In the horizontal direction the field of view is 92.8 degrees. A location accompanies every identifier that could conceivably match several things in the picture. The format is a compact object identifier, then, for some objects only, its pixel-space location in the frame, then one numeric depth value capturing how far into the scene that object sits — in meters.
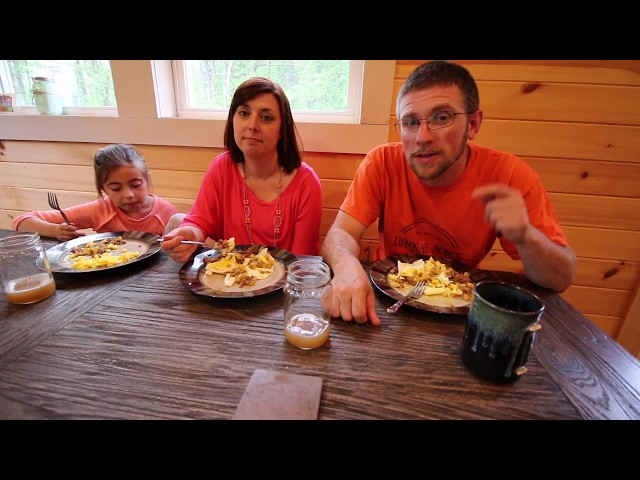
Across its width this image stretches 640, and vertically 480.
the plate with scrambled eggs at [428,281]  0.78
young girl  1.51
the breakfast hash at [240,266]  0.86
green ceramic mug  0.52
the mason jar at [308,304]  0.66
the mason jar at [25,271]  0.77
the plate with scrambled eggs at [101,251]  0.94
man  0.90
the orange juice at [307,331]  0.63
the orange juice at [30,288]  0.76
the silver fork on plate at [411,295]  0.76
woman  1.44
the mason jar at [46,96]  1.93
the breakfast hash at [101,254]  0.94
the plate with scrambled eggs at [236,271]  0.82
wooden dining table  0.49
